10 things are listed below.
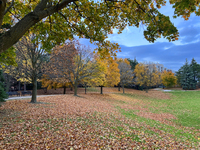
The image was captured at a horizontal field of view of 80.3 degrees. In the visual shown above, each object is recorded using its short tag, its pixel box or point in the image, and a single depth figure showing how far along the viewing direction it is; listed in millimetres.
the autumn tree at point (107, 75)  18203
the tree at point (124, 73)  28219
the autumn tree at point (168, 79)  45572
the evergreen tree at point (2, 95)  9505
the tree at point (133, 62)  48394
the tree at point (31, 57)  10078
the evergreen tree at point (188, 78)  42062
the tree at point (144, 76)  33844
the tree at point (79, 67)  17219
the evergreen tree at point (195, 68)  45656
